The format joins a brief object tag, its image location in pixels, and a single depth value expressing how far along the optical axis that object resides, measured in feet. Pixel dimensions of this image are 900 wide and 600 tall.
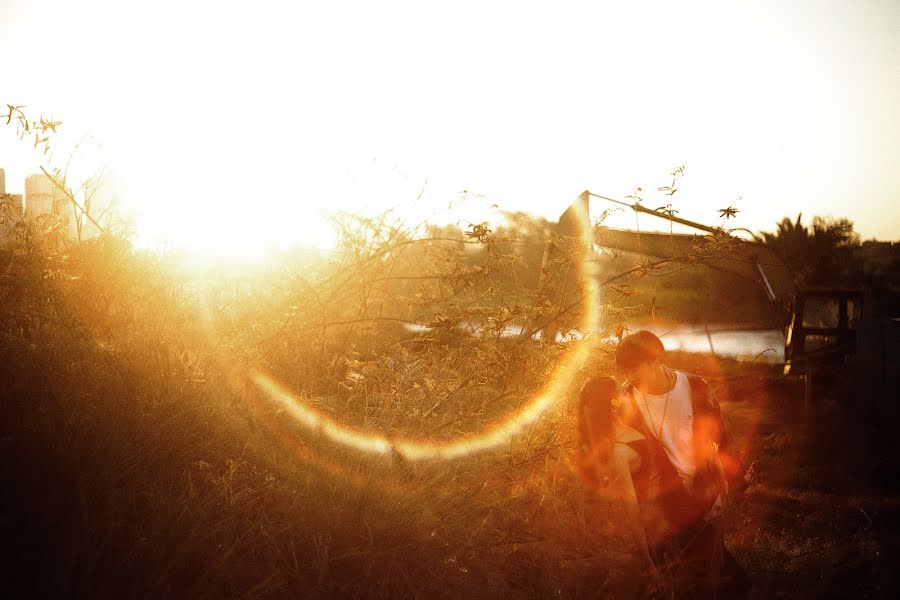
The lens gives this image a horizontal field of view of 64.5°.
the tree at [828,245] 95.25
